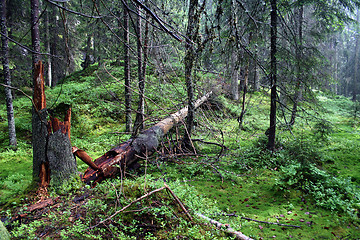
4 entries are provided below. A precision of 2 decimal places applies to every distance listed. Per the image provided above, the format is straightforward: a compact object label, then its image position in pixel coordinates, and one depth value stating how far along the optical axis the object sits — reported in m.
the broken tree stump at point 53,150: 3.79
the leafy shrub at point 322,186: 4.04
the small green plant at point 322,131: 6.52
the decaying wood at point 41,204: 3.23
